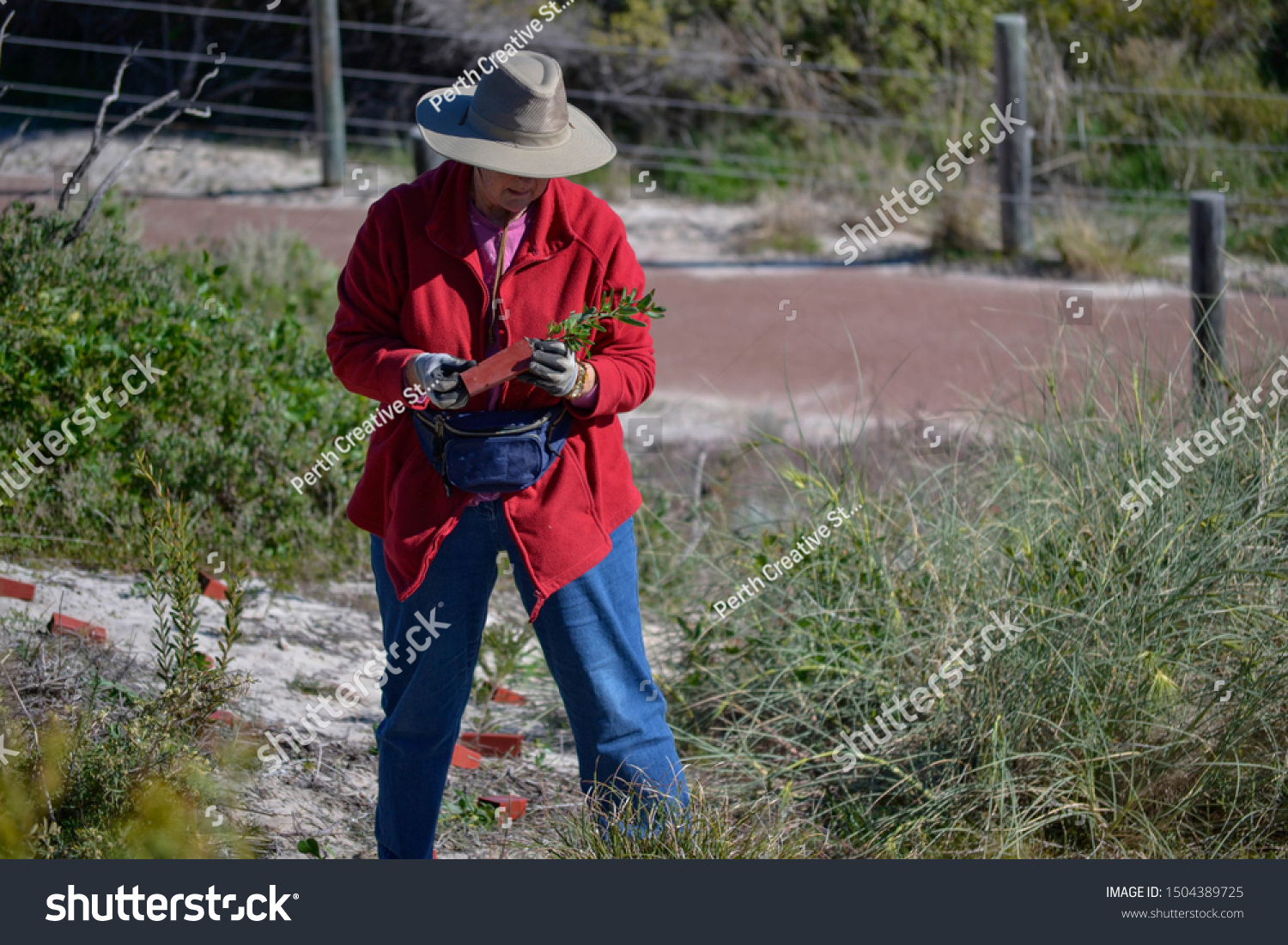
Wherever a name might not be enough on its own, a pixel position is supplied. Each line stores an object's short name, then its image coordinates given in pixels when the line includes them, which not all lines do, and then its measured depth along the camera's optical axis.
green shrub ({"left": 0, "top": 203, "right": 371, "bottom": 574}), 8.98
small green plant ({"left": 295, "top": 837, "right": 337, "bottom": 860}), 6.30
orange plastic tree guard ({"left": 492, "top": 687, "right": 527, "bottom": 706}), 8.48
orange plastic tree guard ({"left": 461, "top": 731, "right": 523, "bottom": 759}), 7.80
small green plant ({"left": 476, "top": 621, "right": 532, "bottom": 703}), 8.12
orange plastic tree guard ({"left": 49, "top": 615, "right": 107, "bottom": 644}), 7.63
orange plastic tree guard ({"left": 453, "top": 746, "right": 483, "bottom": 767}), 7.50
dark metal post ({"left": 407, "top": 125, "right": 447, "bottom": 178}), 14.62
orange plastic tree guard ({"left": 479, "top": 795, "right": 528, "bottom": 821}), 7.07
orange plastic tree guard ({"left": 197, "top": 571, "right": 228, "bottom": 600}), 8.79
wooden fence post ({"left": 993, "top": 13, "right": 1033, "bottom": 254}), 16.75
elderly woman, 5.51
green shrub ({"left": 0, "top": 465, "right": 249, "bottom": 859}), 5.48
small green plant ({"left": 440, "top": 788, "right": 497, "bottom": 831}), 6.98
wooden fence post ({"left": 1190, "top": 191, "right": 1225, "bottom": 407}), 10.91
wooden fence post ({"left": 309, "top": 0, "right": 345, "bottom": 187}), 18.00
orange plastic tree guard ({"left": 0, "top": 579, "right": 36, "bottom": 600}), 8.06
